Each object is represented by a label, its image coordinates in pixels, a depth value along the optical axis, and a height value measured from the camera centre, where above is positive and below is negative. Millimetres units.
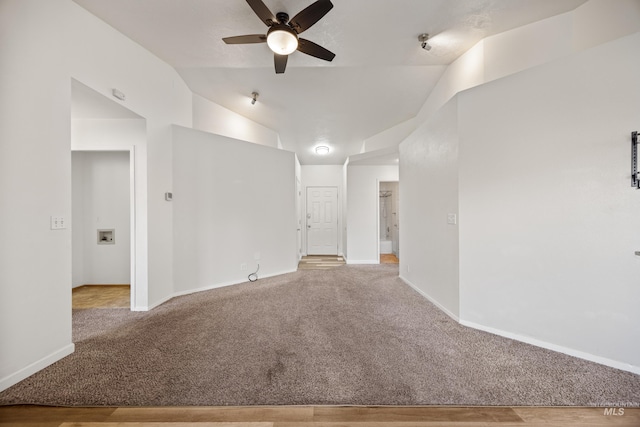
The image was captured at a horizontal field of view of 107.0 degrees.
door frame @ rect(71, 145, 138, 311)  2879 +12
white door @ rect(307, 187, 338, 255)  7238 -252
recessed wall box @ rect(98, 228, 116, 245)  3910 -379
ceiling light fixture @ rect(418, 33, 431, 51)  2562 +1909
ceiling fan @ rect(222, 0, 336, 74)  1915 +1640
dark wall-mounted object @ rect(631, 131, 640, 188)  1738 +369
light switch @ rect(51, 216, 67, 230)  1881 -68
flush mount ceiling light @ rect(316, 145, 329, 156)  5993 +1638
